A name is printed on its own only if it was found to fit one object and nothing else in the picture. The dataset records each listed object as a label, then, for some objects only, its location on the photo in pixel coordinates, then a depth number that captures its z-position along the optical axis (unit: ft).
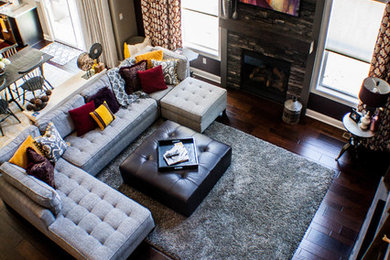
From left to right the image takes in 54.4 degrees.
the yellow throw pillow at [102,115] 17.44
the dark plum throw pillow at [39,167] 14.61
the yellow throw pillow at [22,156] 14.80
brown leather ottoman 14.99
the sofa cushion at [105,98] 17.91
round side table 16.42
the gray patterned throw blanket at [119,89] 18.86
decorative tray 15.60
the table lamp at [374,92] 14.80
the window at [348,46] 15.78
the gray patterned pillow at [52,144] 15.79
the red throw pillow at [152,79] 19.30
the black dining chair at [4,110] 19.95
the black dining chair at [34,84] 19.93
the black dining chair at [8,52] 25.03
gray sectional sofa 13.38
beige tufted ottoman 18.42
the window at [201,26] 21.02
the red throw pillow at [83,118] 17.21
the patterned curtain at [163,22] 21.13
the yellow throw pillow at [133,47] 22.59
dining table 20.92
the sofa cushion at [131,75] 19.20
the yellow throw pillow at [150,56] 19.94
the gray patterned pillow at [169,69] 19.72
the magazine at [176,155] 15.75
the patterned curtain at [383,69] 14.69
